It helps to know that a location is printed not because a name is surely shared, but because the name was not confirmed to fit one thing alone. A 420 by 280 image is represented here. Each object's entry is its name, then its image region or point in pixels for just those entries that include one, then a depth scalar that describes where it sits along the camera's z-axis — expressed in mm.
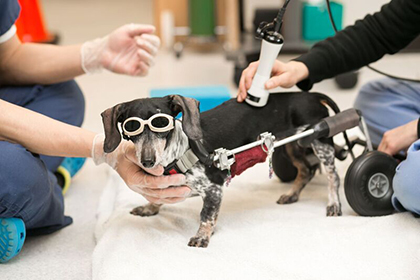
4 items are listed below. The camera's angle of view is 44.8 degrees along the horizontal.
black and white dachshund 1180
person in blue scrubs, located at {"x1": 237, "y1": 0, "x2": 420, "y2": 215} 1414
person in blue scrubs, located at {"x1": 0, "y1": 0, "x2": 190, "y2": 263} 1315
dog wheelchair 1461
